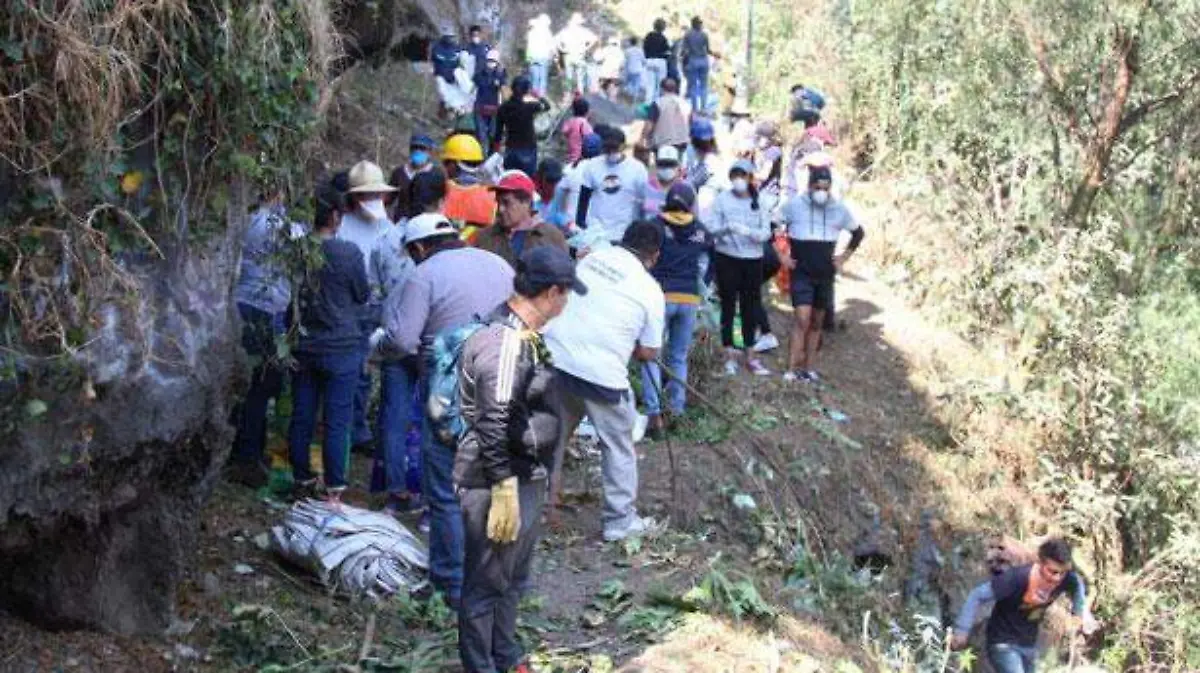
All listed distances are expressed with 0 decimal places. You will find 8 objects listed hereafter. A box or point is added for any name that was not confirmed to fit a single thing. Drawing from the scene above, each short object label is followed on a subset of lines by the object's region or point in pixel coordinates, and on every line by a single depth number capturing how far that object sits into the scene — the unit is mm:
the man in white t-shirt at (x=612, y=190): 12008
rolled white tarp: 7770
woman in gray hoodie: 12359
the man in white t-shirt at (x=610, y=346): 8477
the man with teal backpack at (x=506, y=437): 5918
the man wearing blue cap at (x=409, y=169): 10913
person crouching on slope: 9727
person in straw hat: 8844
